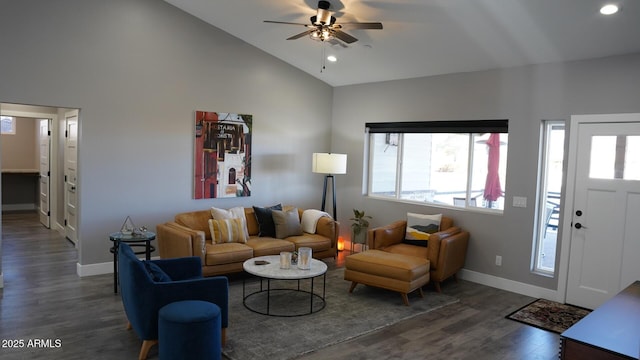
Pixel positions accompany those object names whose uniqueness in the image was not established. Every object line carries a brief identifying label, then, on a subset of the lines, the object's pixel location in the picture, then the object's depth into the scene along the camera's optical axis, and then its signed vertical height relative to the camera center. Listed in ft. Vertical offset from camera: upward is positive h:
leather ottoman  15.33 -4.04
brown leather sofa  16.16 -3.69
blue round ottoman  9.75 -4.10
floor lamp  21.07 -0.31
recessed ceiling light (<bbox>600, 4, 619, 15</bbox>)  12.26 +4.51
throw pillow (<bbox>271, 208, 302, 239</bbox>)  19.49 -3.09
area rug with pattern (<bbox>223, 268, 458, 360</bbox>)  11.75 -5.16
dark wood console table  7.05 -2.88
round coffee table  13.93 -5.11
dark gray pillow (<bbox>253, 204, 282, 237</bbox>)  19.51 -3.07
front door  14.71 -1.47
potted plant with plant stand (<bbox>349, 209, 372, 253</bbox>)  22.39 -3.54
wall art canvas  19.89 -0.12
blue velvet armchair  10.52 -3.53
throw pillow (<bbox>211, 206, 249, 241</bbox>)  18.60 -2.66
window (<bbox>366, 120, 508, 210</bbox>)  18.51 -0.04
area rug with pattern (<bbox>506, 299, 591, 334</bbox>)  14.06 -5.09
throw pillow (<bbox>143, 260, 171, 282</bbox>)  11.18 -3.18
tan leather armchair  16.71 -3.49
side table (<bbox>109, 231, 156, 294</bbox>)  15.42 -3.21
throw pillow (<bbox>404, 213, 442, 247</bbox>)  18.78 -2.92
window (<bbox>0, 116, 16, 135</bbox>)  30.94 +1.32
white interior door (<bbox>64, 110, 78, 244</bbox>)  21.44 -1.51
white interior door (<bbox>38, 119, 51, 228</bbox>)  25.91 -1.50
